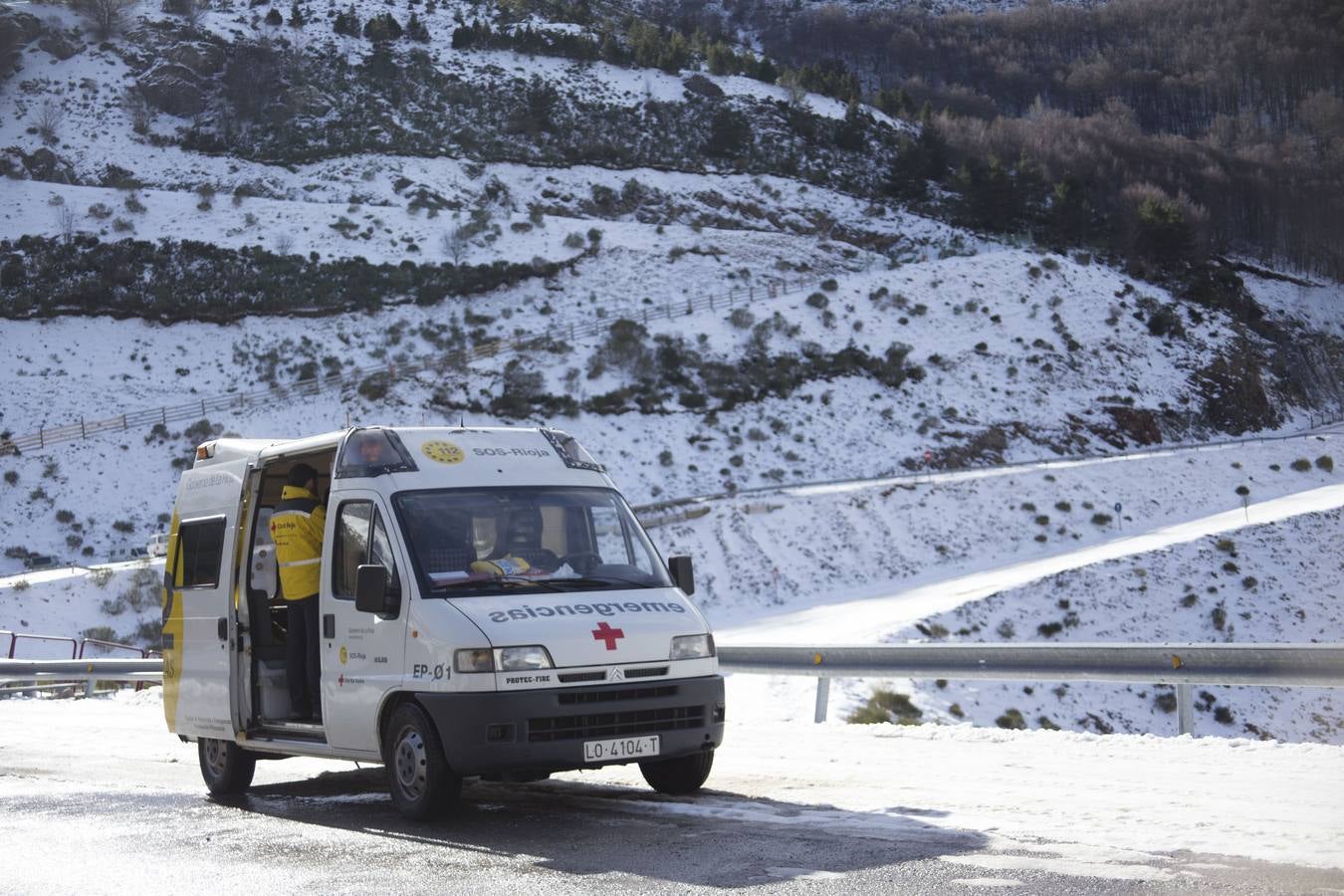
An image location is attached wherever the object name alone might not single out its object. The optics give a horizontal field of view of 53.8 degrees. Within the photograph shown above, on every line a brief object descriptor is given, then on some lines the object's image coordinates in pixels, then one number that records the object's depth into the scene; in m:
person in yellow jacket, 9.22
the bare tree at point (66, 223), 58.53
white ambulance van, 7.64
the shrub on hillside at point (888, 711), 14.53
